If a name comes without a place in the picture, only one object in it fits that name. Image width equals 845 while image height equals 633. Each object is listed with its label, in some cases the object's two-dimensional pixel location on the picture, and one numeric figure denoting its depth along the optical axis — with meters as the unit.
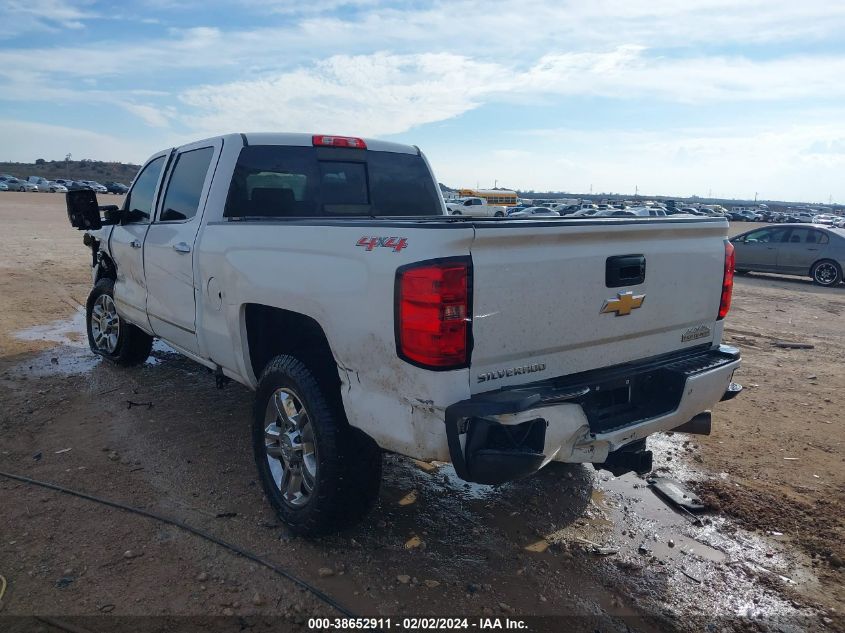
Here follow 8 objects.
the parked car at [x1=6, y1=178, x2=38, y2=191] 69.12
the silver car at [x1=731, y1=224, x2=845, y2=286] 14.62
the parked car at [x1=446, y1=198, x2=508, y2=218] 44.96
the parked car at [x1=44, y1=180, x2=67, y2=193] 70.46
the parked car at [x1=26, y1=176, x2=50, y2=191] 72.53
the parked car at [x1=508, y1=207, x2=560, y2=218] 43.66
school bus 58.50
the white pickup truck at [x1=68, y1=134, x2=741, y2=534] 2.61
